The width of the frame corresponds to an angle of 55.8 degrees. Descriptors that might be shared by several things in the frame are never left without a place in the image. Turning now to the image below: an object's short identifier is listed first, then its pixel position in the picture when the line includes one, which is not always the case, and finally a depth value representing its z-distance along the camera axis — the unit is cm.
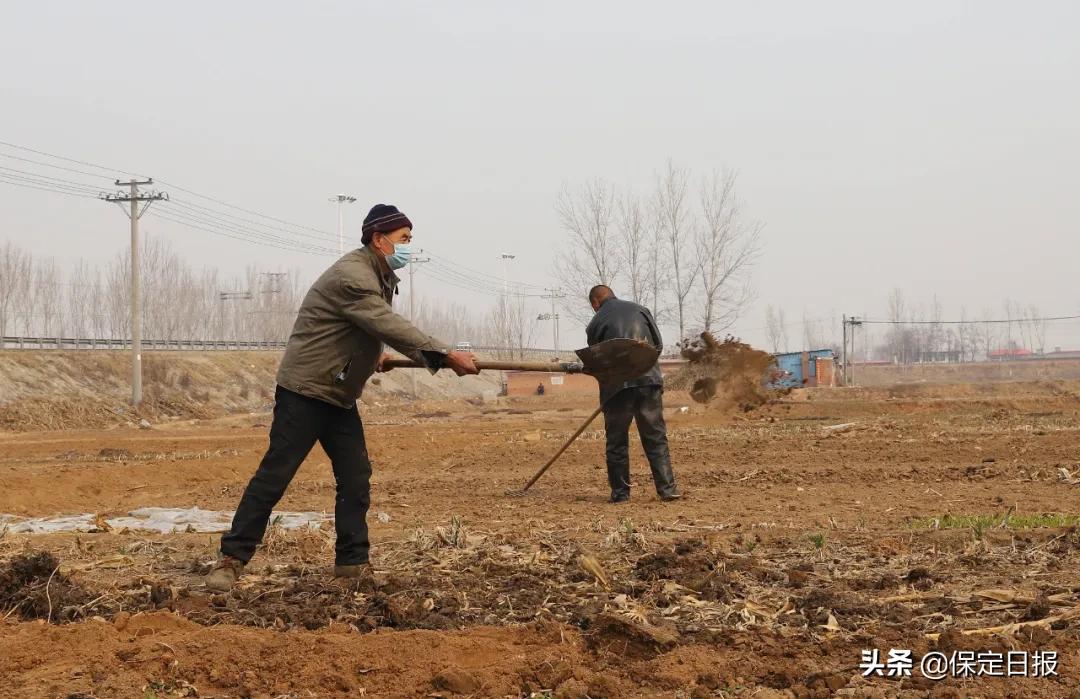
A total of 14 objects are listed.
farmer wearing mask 507
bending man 862
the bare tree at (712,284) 4022
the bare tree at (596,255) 4175
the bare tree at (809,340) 11988
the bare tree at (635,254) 4150
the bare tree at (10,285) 5969
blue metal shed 4369
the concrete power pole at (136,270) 3425
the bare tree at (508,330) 6800
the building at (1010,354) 10456
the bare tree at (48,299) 6881
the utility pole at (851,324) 5118
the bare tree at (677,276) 4075
